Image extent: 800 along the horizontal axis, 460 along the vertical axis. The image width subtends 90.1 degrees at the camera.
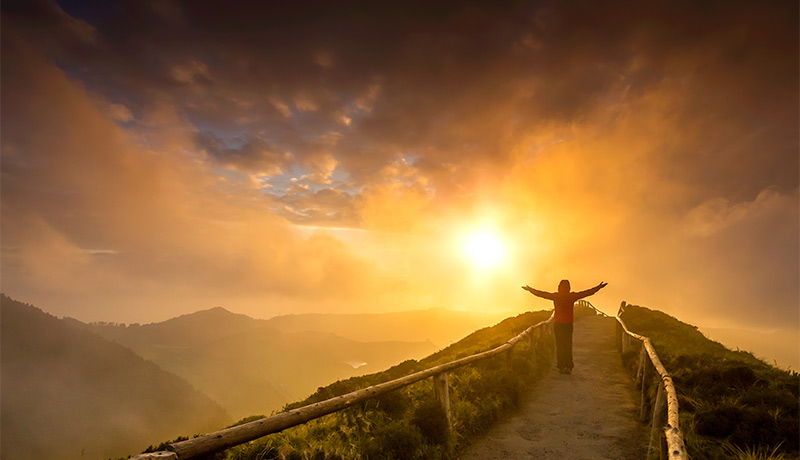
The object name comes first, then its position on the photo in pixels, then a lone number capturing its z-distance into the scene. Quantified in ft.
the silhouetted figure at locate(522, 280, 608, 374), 42.01
